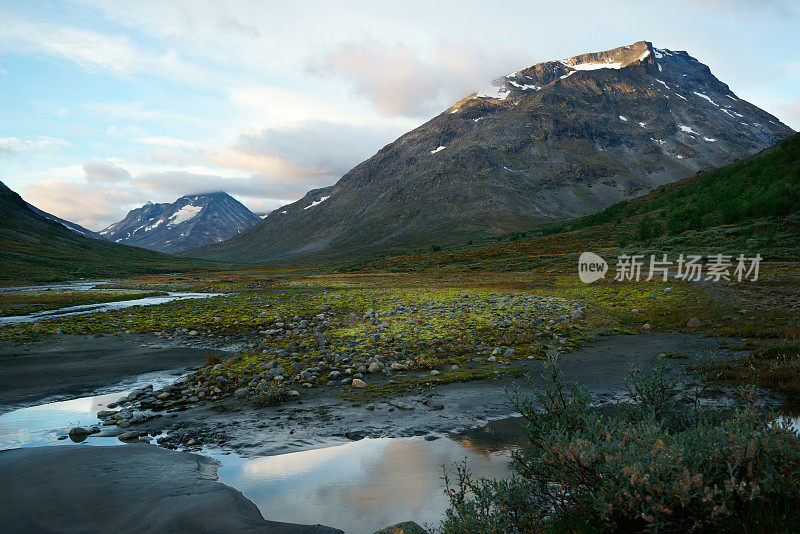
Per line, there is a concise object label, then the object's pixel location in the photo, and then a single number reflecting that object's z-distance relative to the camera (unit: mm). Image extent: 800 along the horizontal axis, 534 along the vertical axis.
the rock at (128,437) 8586
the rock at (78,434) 8611
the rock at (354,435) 8625
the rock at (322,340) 16500
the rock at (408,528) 4980
